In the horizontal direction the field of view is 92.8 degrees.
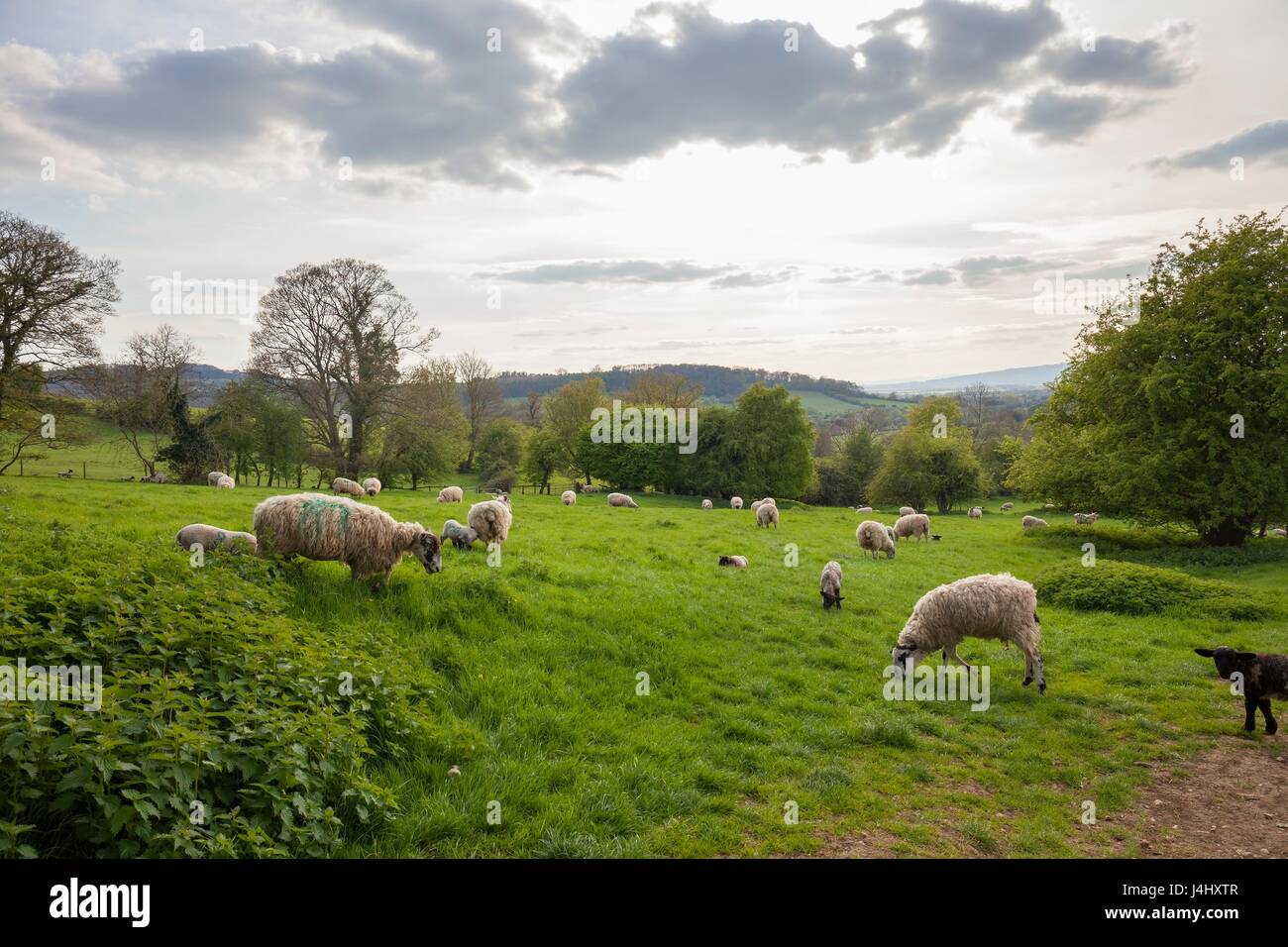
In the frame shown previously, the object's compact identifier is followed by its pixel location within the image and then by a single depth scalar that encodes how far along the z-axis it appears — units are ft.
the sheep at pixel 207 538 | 38.32
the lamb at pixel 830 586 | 50.24
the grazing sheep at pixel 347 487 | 116.47
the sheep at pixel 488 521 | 56.75
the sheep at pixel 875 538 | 81.71
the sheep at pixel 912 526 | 105.40
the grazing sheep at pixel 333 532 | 34.17
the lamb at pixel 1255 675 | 29.66
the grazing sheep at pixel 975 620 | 34.99
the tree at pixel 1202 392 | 81.76
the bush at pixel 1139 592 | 52.44
